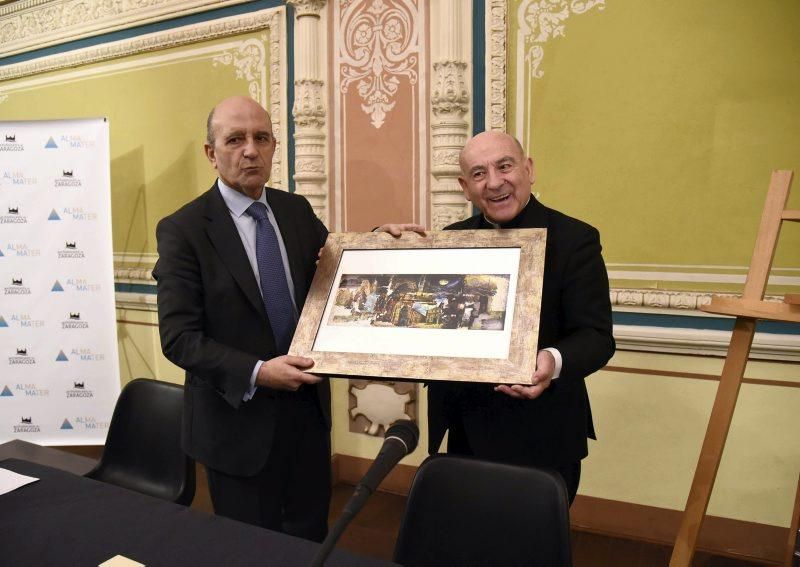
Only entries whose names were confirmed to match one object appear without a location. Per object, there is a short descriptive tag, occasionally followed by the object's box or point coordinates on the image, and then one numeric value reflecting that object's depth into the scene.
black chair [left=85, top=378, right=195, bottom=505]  2.13
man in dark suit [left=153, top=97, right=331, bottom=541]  1.63
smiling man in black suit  1.60
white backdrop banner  3.73
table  1.15
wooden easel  1.90
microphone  0.76
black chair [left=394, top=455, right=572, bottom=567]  1.38
